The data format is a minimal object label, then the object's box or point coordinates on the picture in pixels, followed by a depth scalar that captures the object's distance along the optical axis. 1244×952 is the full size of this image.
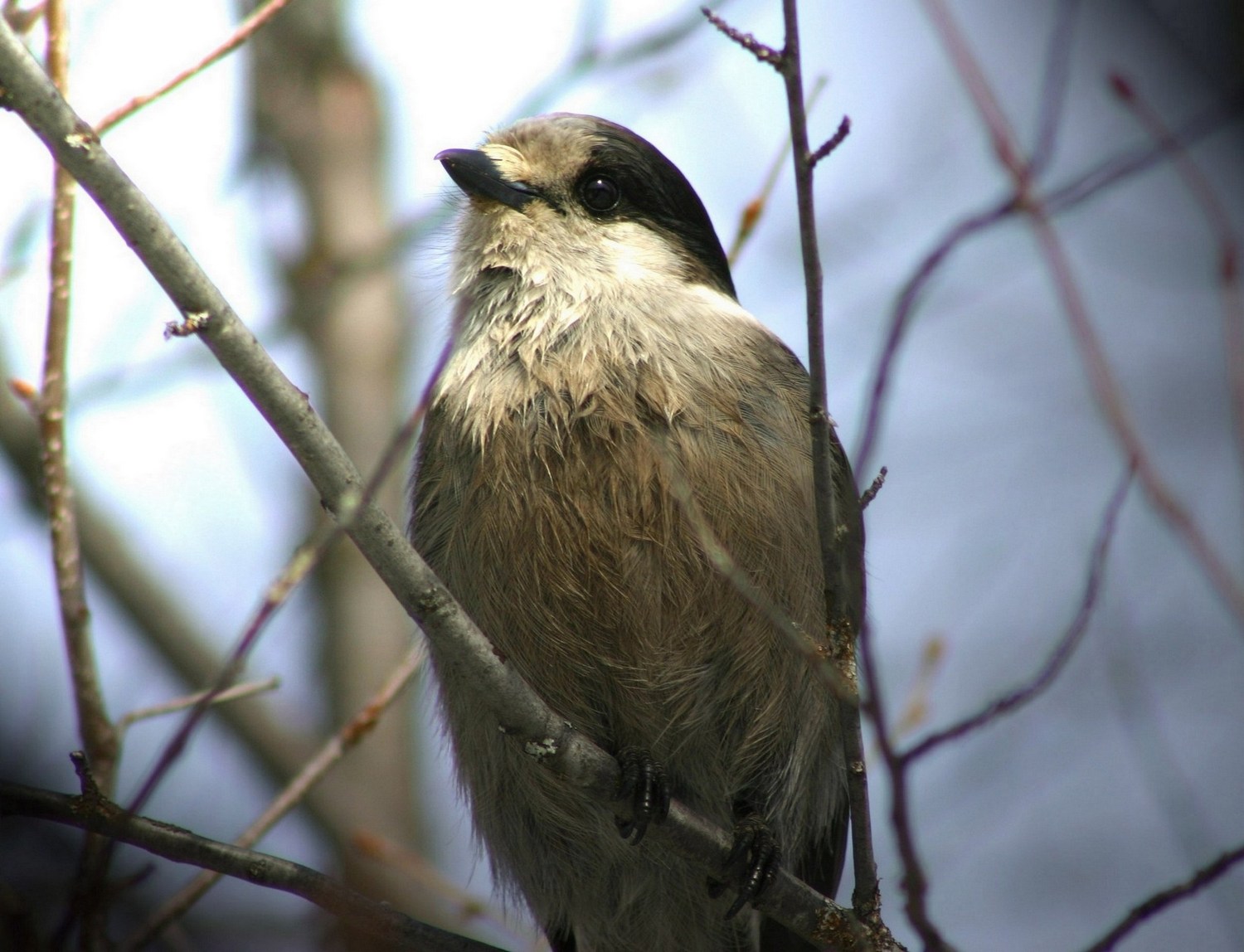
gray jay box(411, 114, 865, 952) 5.78
